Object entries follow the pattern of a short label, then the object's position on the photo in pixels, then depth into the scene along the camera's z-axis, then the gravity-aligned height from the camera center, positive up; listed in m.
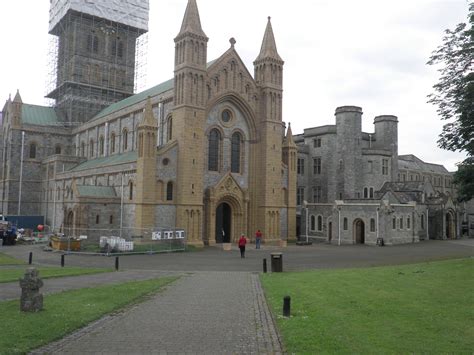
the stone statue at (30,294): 12.84 -2.36
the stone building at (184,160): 41.25 +5.87
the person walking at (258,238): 40.78 -2.12
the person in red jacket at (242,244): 32.25 -2.12
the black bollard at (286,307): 12.96 -2.67
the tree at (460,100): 25.69 +7.10
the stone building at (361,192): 49.00 +3.20
